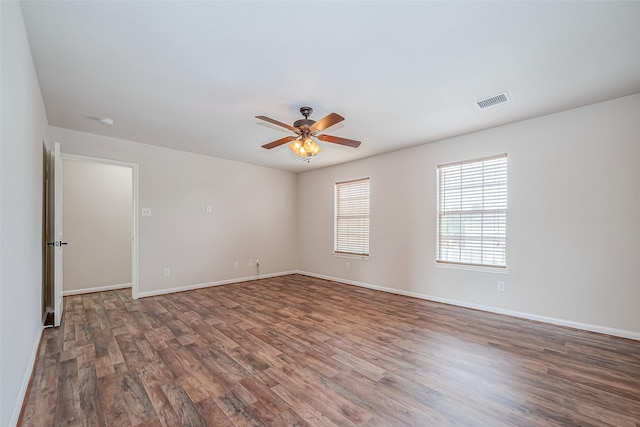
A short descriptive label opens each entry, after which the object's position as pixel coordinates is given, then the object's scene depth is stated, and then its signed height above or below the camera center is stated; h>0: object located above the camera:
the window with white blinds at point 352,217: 5.50 -0.11
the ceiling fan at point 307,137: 2.89 +0.87
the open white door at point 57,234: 3.23 -0.29
